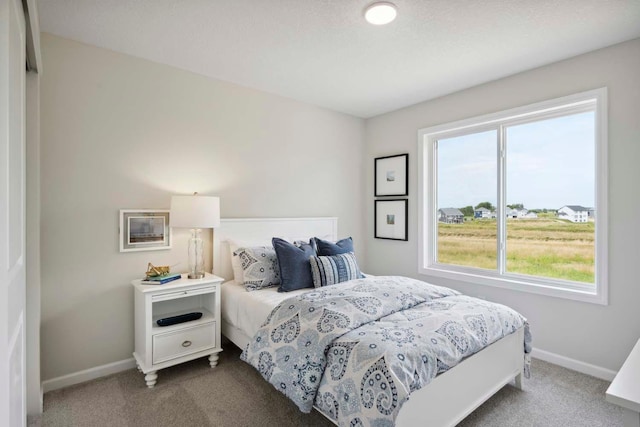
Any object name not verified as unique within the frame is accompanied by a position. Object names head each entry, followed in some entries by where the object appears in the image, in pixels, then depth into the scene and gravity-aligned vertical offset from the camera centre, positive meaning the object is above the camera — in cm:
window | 273 +13
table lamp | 264 +0
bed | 171 -90
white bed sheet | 246 -72
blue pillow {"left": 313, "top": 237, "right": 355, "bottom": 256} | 309 -33
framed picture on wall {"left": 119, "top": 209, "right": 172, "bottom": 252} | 268 -14
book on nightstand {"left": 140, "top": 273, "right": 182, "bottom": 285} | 257 -52
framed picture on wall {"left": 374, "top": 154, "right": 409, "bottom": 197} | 399 +46
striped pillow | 278 -49
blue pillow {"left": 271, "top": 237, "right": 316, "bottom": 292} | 278 -46
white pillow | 294 -39
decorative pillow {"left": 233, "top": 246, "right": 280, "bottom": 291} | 284 -48
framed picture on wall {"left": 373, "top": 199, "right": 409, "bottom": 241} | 399 -8
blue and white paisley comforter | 154 -71
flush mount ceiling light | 202 +126
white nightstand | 242 -89
